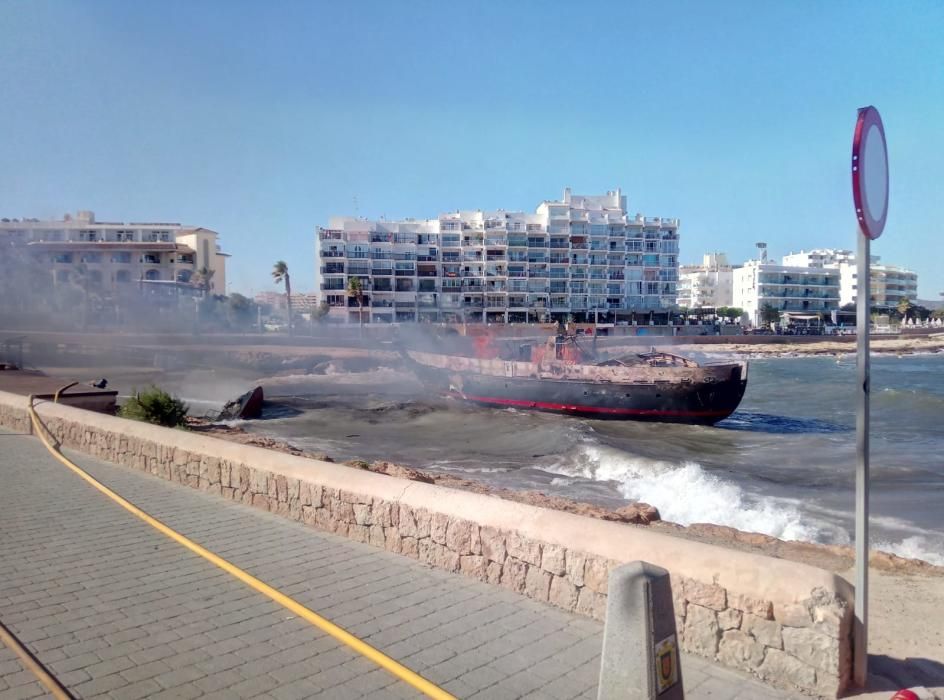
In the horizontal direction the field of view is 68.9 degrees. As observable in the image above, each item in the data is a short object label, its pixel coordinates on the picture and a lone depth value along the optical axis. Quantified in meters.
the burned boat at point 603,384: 27.30
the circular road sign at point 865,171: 2.93
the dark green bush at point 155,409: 13.91
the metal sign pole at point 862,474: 3.06
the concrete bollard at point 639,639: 2.48
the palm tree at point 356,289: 79.88
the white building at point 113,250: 65.88
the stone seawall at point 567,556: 3.12
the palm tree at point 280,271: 78.31
